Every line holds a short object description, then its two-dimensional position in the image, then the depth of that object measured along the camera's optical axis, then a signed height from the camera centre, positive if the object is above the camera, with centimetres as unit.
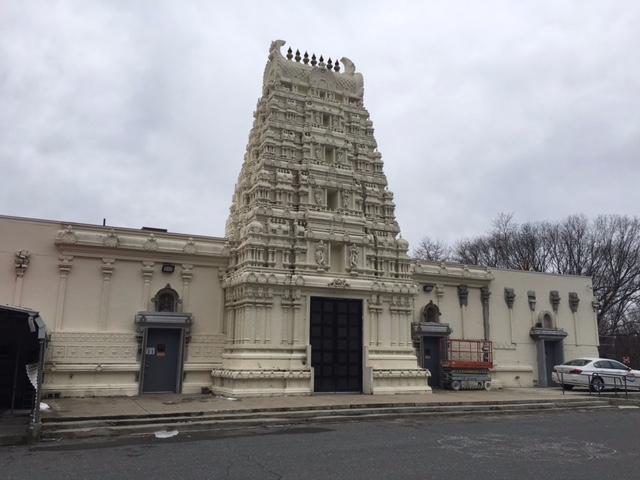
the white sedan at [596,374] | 2339 -79
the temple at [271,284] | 1888 +233
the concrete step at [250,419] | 1240 -173
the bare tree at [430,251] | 5553 +994
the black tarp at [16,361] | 1540 -44
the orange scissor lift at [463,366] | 2312 -52
